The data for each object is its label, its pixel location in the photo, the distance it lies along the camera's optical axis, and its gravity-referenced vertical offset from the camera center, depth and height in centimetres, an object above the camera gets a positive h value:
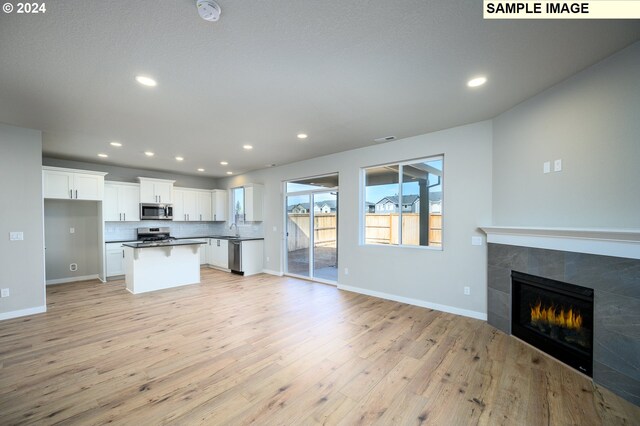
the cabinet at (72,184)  509 +63
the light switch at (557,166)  268 +44
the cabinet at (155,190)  661 +60
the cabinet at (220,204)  805 +25
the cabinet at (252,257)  646 -118
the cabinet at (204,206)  792 +19
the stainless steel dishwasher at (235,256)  645 -115
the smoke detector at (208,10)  156 +127
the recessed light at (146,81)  242 +128
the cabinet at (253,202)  674 +25
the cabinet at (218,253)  699 -117
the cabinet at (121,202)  616 +28
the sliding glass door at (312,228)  565 -41
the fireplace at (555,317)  240 -117
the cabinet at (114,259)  593 -107
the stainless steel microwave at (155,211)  664 +4
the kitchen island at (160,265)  488 -107
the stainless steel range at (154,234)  682 -59
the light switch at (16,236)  365 -31
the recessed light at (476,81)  250 +126
